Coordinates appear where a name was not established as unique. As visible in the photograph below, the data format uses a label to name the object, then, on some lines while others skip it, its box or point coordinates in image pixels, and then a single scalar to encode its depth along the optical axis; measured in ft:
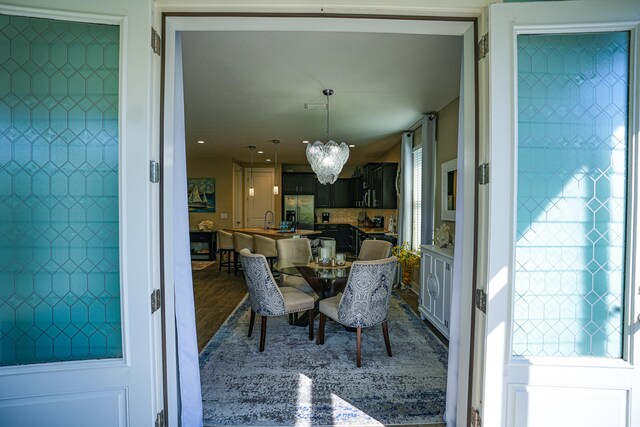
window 17.17
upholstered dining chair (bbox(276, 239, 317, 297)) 12.98
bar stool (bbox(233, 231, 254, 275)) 19.22
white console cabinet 10.18
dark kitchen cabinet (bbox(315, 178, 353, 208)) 31.86
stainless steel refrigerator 30.83
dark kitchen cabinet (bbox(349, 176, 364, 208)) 27.95
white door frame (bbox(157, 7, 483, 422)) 4.92
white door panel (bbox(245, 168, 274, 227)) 31.53
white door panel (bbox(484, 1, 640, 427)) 4.38
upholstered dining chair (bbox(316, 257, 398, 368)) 8.37
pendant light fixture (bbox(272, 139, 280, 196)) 20.90
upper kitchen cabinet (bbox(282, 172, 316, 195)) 31.09
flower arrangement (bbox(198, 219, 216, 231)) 26.81
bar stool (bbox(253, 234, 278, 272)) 17.61
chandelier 13.12
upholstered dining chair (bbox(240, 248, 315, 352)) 9.32
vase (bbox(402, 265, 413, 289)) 17.25
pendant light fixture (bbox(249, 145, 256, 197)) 22.99
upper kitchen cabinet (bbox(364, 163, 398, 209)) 20.68
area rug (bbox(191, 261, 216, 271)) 22.85
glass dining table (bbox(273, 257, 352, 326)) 9.98
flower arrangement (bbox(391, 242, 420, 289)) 16.88
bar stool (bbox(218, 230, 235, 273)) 20.90
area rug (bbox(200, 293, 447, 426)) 6.62
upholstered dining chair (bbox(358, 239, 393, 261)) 11.91
